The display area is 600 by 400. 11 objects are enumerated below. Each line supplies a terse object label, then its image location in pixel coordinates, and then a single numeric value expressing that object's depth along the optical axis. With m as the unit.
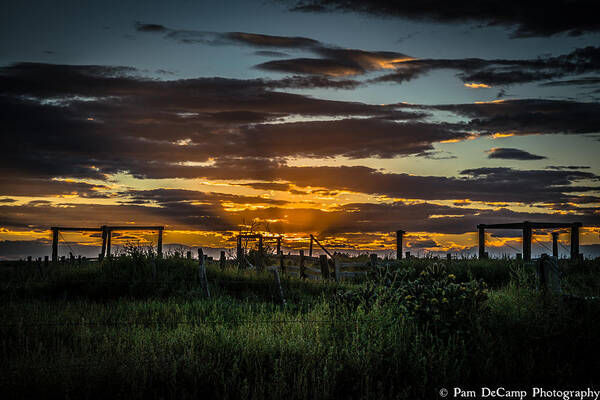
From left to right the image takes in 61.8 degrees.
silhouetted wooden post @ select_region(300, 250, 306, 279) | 25.55
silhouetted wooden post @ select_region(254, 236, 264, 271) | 24.05
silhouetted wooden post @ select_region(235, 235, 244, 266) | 27.73
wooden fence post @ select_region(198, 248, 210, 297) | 17.33
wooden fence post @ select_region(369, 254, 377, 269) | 23.59
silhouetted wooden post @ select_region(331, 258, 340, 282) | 21.89
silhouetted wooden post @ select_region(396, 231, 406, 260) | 28.10
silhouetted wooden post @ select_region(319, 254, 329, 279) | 23.13
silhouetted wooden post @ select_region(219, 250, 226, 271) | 26.70
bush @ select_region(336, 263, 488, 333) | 9.36
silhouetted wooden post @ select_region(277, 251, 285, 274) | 27.66
